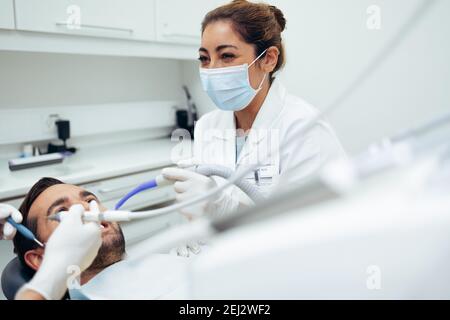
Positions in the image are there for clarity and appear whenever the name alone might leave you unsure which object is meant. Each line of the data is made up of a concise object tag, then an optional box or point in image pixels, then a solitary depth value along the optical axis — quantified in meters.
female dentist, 1.15
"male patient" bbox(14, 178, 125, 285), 0.90
